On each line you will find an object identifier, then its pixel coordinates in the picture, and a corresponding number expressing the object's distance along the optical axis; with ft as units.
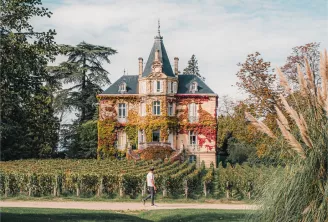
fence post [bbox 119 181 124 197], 70.71
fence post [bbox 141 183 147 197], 70.59
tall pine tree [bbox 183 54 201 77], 241.00
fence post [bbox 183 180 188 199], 71.47
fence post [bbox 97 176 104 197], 70.79
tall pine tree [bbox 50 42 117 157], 161.79
